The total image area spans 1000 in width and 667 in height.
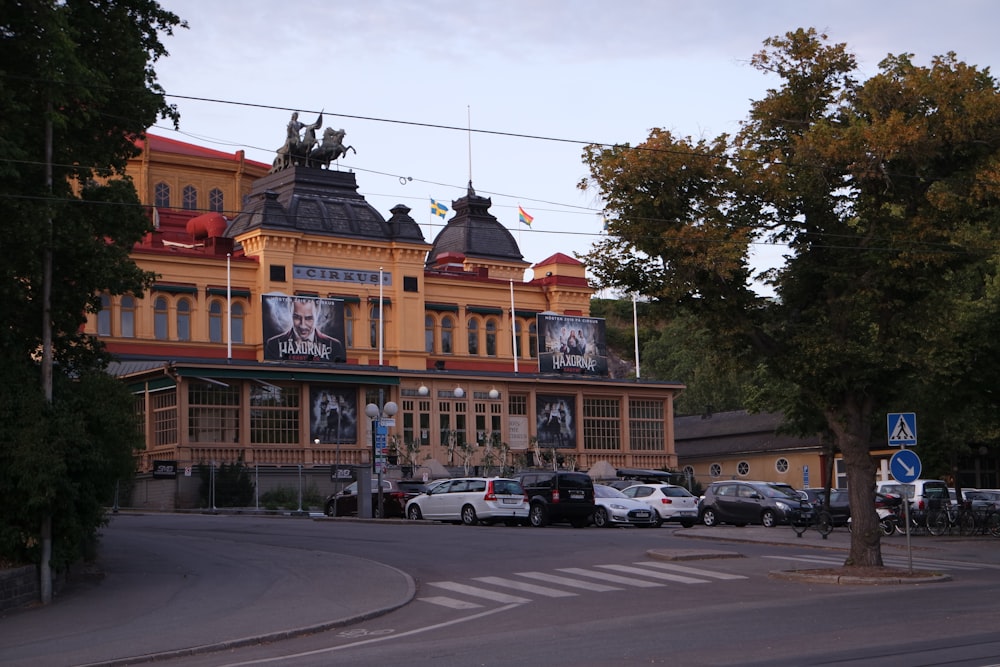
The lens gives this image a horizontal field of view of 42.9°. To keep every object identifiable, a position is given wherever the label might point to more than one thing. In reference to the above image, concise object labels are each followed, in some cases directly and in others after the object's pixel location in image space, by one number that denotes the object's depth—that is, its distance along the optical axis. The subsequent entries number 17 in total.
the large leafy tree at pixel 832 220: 21.55
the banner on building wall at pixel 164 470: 48.22
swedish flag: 73.00
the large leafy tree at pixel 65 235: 19.28
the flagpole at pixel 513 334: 69.12
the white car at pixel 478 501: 36.44
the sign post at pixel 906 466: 22.41
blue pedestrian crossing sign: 23.14
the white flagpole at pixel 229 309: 60.47
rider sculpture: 67.19
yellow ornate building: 53.94
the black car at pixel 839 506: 40.16
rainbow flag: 70.99
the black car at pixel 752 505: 38.19
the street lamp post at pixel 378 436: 39.09
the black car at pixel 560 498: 37.25
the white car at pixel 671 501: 39.81
